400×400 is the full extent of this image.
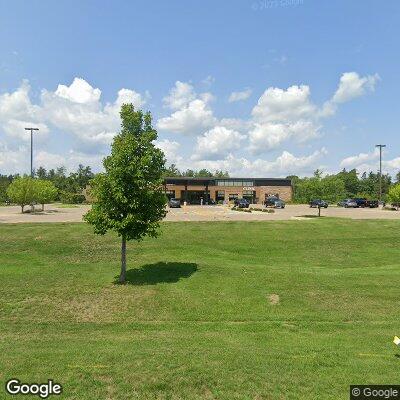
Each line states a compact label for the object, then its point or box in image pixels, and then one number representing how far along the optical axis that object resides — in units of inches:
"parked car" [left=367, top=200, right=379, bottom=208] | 2566.4
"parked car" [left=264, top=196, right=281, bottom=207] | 2504.7
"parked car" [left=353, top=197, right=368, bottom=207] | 2598.4
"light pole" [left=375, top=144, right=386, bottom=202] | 2731.3
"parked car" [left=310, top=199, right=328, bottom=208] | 2325.1
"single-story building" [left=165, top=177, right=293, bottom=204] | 3216.0
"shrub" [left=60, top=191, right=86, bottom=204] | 3420.3
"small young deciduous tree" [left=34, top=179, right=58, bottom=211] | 2044.8
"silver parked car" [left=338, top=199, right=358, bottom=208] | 2545.8
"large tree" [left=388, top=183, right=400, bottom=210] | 2101.9
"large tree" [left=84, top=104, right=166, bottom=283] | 703.1
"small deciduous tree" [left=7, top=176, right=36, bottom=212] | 1931.6
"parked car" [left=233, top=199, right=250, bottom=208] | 2267.5
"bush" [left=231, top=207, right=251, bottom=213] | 1984.3
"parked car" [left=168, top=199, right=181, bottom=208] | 2386.8
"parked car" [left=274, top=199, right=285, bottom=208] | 2395.3
